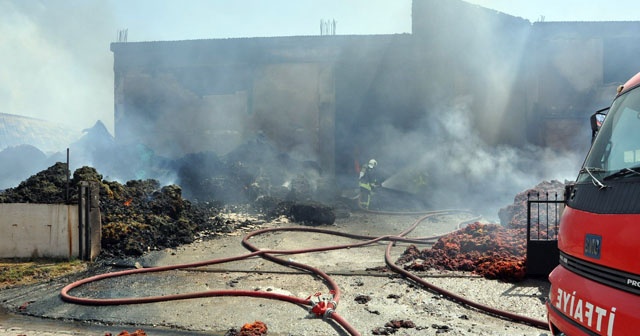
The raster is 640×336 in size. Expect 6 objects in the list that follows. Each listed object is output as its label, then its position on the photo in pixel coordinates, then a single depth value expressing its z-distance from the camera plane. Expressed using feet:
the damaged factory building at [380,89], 65.26
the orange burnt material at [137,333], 14.06
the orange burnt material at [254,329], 14.98
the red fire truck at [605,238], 7.47
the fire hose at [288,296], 16.52
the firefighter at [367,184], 53.52
